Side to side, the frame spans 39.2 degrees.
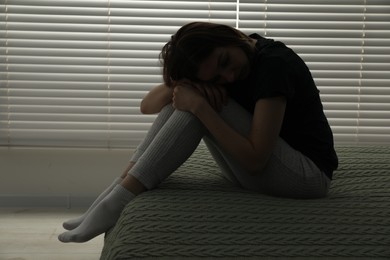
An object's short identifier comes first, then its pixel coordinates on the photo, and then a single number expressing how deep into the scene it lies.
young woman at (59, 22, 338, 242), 1.47
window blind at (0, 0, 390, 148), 2.61
